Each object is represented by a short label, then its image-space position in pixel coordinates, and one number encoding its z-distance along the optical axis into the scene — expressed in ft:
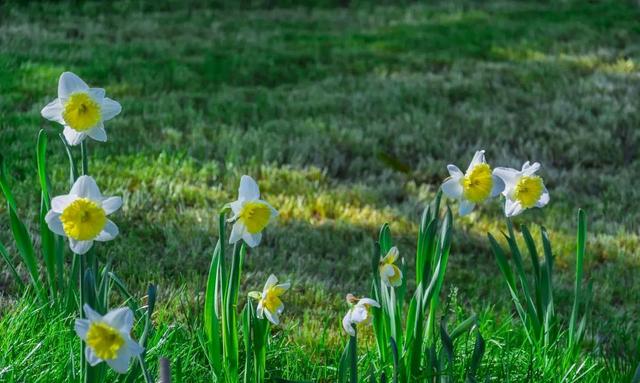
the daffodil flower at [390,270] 14.97
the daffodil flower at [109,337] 11.84
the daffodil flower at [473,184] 15.44
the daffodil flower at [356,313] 13.90
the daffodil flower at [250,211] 14.29
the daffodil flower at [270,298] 14.56
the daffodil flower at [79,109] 14.57
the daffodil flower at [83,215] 12.87
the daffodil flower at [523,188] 16.34
